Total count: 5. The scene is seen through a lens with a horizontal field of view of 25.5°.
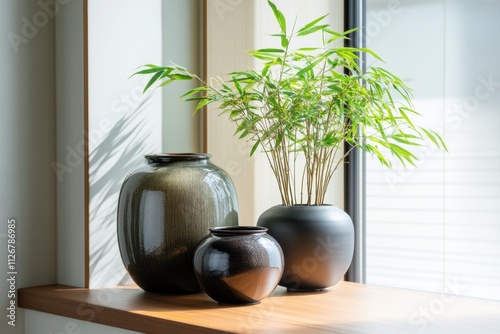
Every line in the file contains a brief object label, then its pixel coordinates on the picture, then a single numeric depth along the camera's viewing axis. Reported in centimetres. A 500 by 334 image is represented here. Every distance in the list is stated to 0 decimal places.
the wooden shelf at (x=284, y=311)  208
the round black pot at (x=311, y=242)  237
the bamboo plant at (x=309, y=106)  240
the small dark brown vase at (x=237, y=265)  222
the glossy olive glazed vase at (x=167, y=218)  232
